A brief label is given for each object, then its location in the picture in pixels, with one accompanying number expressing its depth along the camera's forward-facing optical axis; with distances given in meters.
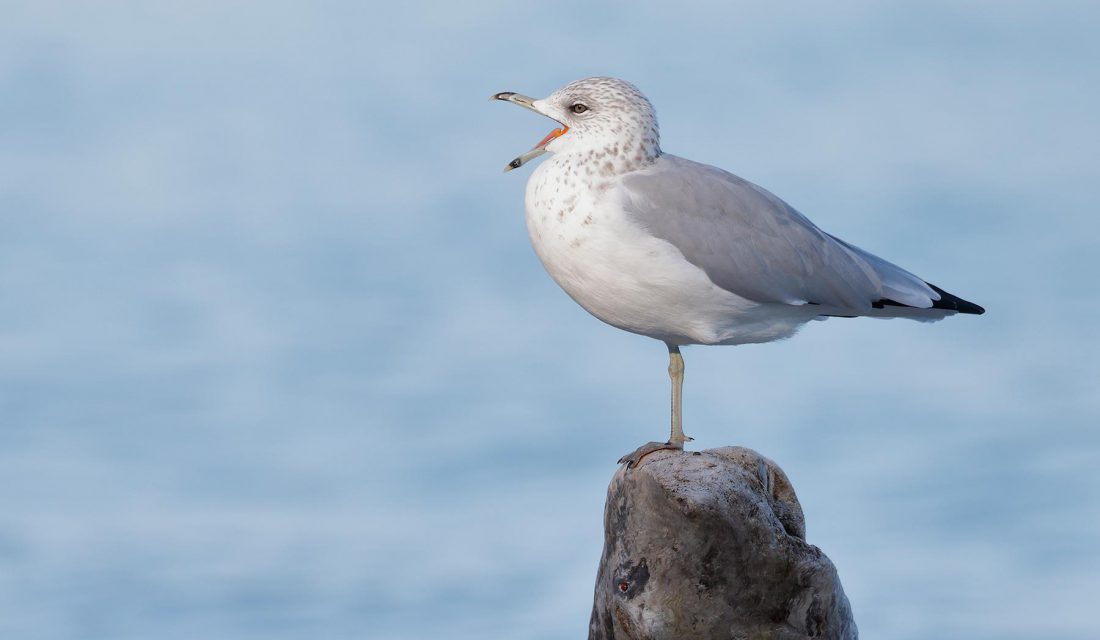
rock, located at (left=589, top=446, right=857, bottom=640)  11.08
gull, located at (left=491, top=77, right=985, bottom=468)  11.03
